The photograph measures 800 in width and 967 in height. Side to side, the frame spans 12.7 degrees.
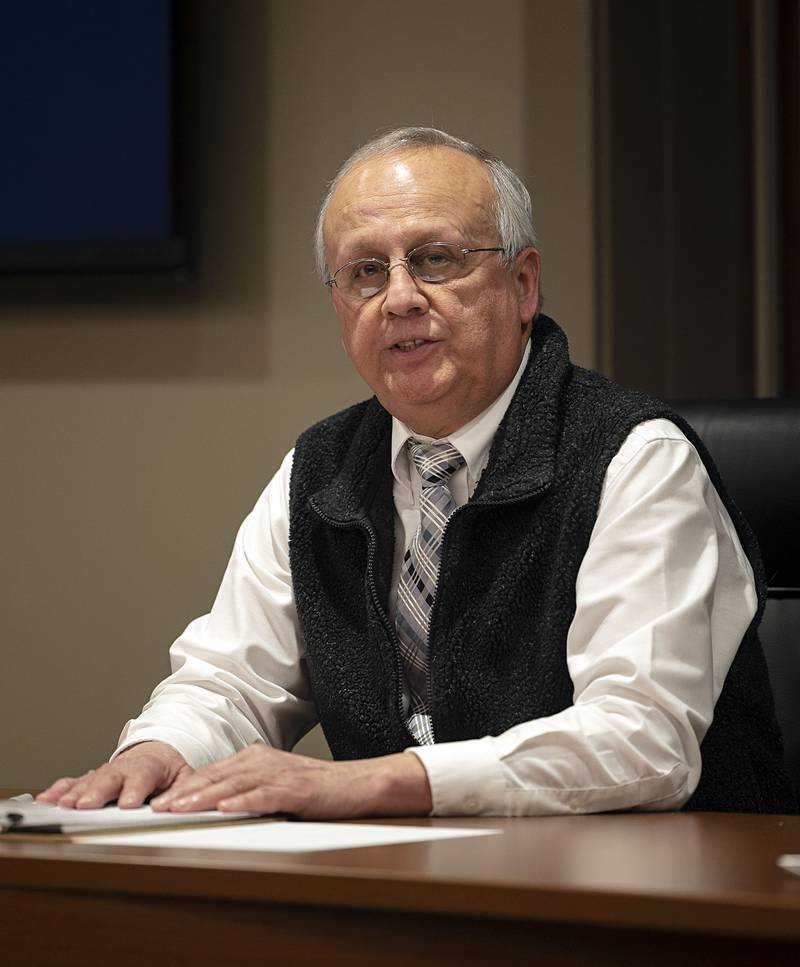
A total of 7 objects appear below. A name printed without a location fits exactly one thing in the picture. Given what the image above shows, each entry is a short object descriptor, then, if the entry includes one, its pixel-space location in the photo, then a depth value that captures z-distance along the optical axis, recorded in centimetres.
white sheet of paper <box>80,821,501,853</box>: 235
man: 257
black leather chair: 287
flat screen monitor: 340
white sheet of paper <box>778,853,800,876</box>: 226
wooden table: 196
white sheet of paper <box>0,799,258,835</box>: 242
